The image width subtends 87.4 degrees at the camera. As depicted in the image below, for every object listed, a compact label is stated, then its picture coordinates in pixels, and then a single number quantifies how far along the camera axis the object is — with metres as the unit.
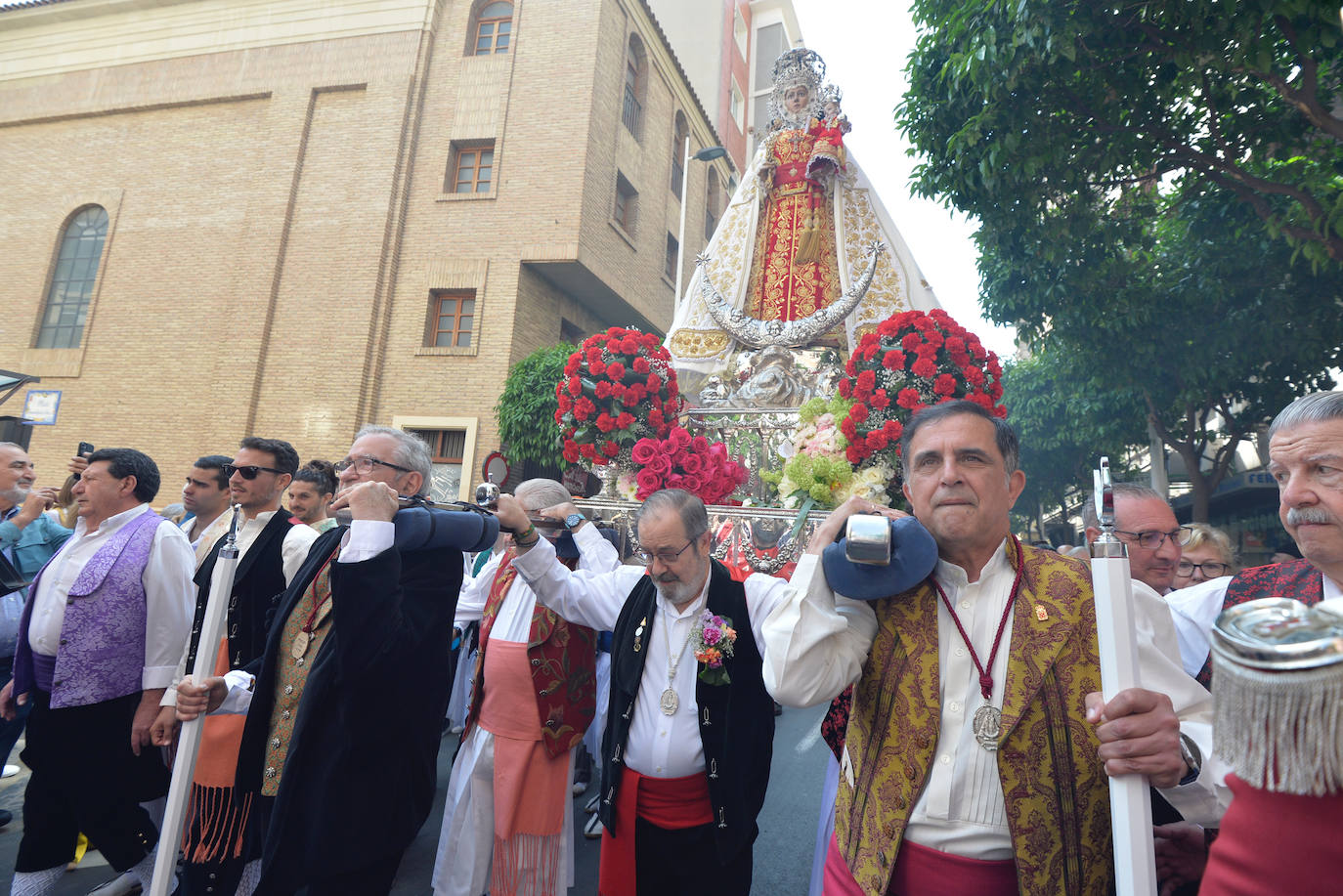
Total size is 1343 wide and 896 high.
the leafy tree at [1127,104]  5.56
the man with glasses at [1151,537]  3.03
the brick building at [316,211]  14.94
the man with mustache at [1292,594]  0.82
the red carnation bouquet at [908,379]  4.13
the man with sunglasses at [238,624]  2.92
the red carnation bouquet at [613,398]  4.80
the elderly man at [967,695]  1.53
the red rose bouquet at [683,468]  4.42
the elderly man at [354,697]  2.22
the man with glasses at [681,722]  2.61
